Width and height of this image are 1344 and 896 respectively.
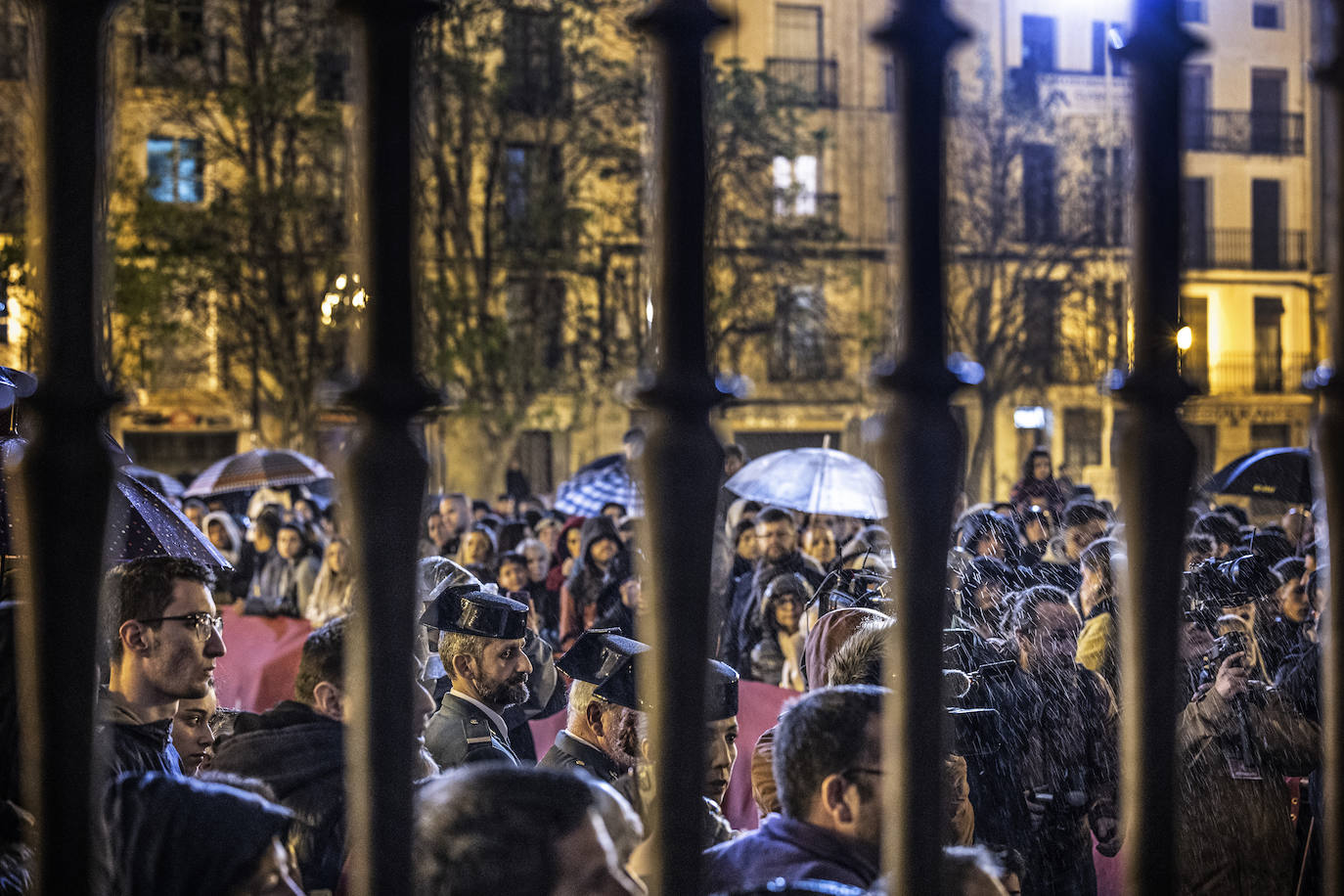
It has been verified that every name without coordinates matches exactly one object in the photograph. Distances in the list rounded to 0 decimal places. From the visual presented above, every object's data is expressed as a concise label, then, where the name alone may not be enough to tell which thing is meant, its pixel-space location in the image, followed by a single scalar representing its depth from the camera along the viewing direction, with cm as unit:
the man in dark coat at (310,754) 349
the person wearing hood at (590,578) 934
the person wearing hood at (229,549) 1092
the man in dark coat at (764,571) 788
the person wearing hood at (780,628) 753
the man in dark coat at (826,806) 261
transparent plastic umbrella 1008
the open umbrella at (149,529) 379
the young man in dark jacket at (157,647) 348
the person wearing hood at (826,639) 448
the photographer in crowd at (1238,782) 415
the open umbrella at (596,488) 1377
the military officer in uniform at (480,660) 480
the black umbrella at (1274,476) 1099
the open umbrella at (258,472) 1508
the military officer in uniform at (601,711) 436
